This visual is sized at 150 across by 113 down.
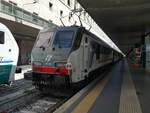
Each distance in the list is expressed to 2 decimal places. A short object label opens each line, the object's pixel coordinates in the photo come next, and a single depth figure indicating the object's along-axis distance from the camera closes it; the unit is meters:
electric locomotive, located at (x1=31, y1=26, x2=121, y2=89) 9.80
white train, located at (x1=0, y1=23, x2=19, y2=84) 10.34
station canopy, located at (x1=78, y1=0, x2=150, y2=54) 14.34
